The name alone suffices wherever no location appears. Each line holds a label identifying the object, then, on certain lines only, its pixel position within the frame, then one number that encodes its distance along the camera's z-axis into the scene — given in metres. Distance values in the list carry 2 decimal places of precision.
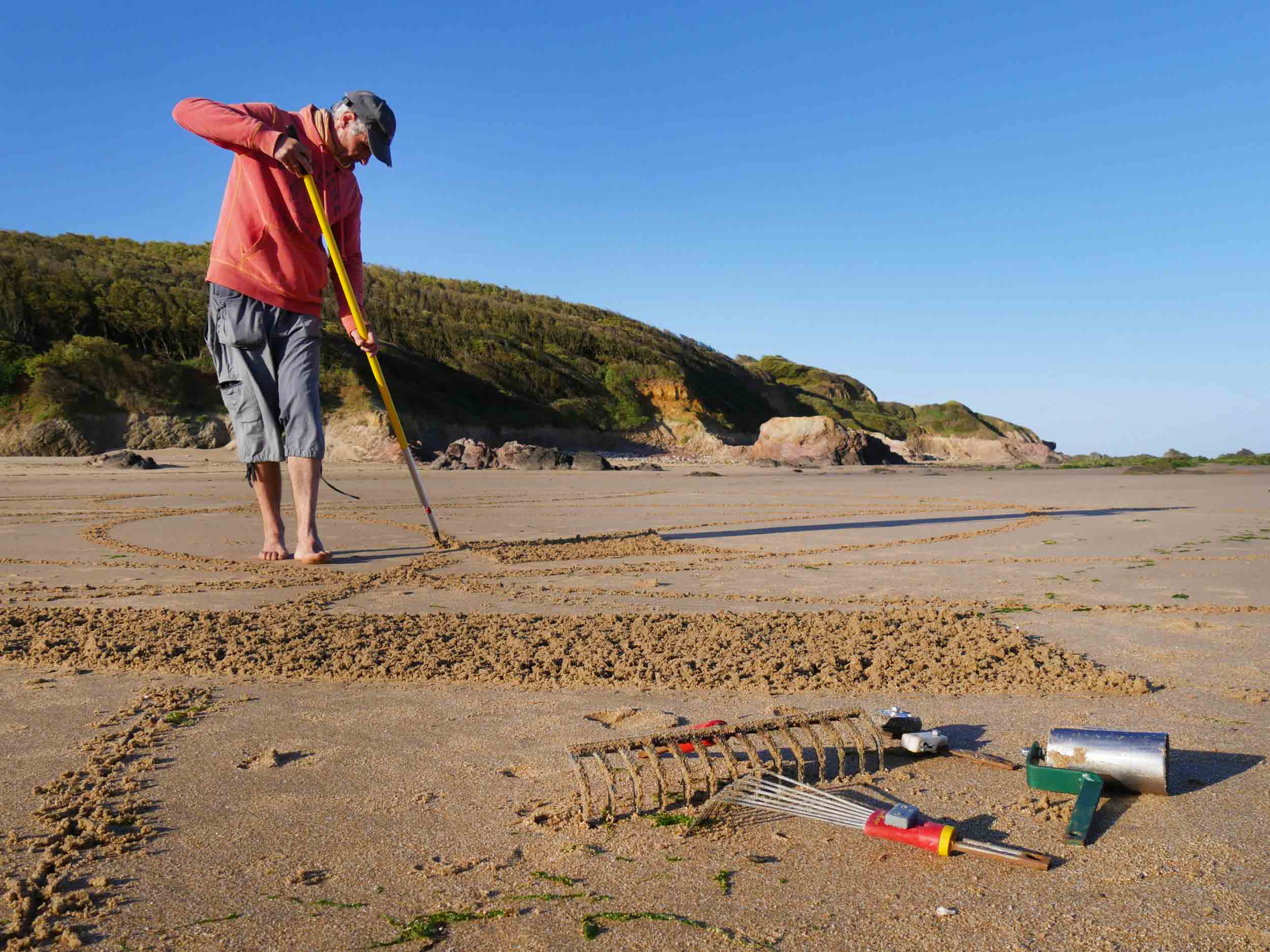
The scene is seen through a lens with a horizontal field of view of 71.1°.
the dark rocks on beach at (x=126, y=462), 15.86
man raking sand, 5.55
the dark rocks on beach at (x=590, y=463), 19.20
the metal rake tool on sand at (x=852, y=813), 1.70
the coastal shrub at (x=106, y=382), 19.22
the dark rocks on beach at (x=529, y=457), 18.64
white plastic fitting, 2.29
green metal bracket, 1.83
